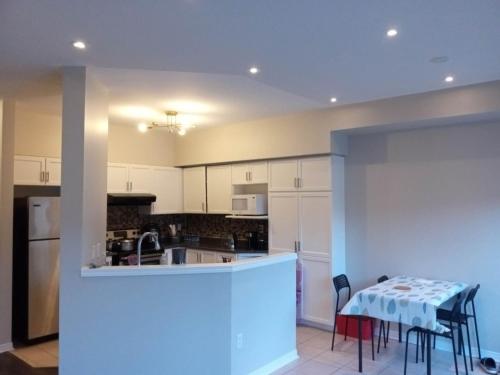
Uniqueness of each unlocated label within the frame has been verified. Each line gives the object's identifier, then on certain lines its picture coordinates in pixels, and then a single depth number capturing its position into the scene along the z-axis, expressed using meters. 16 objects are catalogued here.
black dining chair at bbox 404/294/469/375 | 3.47
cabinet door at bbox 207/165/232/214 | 5.99
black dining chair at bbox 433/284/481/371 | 3.74
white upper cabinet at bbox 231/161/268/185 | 5.54
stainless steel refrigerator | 4.44
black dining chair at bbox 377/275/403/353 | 4.46
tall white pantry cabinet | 4.87
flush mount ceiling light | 4.72
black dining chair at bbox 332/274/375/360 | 4.53
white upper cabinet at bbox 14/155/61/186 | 4.63
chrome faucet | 3.57
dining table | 3.31
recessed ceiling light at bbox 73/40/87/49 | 2.72
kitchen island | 3.10
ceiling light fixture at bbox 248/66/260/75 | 3.25
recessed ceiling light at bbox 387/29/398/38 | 2.51
